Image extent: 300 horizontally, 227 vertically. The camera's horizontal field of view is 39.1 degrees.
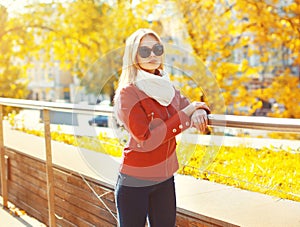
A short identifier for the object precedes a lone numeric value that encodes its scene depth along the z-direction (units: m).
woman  1.70
